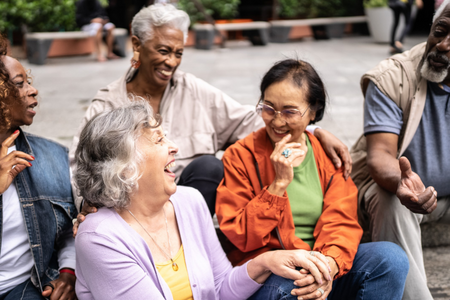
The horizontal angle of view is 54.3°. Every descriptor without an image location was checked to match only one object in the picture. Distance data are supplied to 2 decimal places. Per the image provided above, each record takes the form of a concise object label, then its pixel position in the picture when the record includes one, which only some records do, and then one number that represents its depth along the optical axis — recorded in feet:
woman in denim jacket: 7.04
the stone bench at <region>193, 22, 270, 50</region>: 40.04
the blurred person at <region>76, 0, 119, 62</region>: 34.04
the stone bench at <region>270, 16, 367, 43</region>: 43.52
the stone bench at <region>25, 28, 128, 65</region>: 32.32
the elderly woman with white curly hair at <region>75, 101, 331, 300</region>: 5.91
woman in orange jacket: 6.84
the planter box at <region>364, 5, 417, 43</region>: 38.96
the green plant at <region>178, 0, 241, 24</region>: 44.06
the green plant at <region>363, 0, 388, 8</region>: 39.24
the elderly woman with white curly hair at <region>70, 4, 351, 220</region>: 9.61
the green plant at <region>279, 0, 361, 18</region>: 50.44
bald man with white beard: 8.15
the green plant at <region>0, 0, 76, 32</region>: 33.12
